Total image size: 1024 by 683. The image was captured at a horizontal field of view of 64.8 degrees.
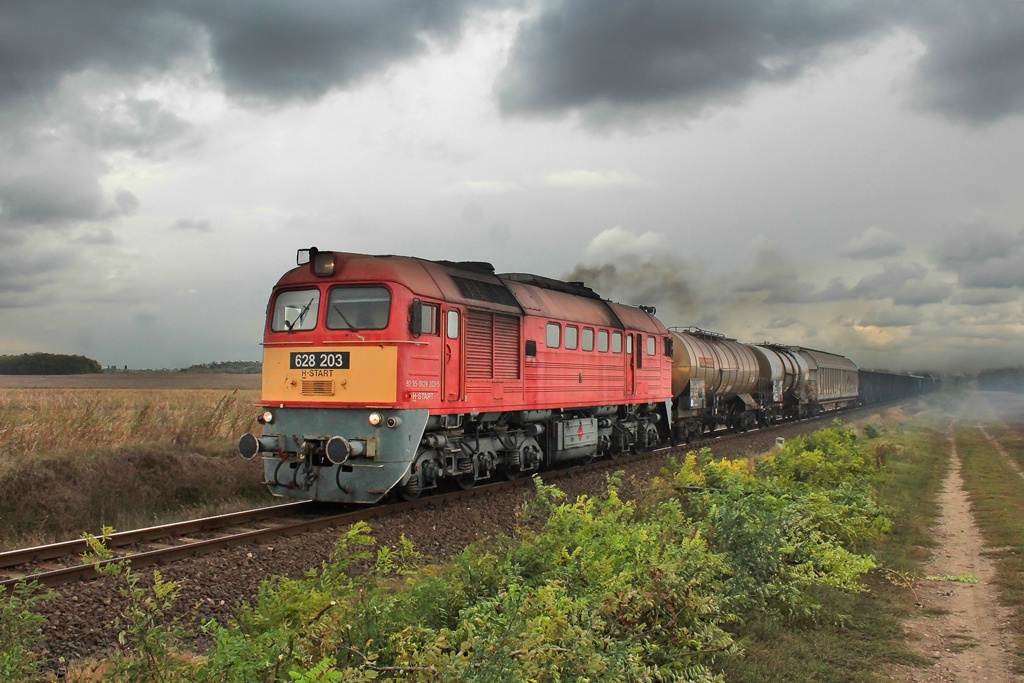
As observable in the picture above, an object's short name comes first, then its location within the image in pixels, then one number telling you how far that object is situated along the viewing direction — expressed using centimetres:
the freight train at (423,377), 1254
